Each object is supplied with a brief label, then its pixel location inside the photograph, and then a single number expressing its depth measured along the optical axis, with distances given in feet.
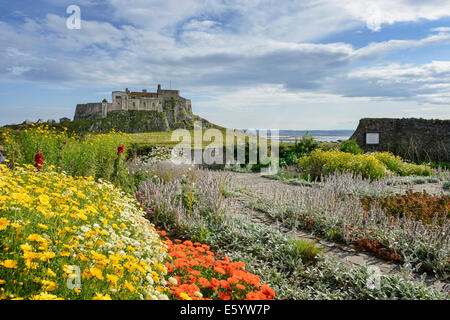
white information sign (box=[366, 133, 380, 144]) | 56.34
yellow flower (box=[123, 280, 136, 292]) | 5.74
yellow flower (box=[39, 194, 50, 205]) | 6.99
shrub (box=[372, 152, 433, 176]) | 37.01
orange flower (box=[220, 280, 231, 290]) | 7.36
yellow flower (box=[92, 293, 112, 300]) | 5.01
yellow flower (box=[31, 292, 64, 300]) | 4.81
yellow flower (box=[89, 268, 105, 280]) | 5.51
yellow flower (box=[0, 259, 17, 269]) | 5.16
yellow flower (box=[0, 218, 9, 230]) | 5.91
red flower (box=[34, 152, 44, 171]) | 16.28
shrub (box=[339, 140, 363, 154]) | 41.92
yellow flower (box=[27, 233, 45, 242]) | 5.74
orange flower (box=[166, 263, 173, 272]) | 9.24
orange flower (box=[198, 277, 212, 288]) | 7.57
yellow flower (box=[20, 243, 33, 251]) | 5.42
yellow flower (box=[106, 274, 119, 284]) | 5.71
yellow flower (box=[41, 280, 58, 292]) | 5.24
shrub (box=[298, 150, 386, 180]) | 31.45
